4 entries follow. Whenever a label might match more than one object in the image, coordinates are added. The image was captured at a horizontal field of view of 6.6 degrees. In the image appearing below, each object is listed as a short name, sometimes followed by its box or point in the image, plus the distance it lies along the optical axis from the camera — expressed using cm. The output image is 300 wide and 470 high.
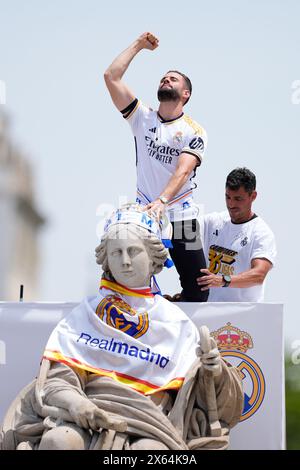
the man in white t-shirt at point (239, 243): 1928
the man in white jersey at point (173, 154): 1891
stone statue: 1520
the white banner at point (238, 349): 1756
